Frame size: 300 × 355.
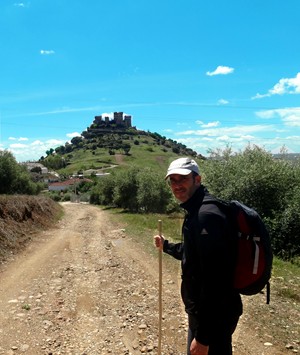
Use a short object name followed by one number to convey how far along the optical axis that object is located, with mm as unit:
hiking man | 2705
